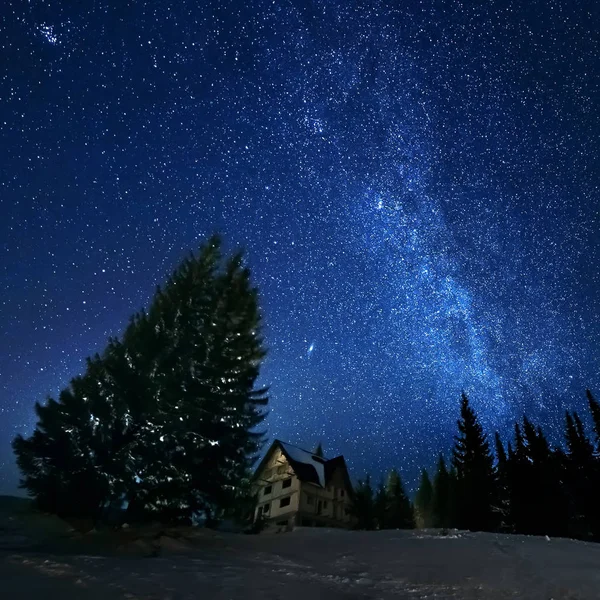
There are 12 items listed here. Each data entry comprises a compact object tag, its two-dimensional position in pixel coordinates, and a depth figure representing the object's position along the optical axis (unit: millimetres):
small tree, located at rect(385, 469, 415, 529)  43969
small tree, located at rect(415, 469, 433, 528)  60694
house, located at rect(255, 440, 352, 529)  44438
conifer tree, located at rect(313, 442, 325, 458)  70975
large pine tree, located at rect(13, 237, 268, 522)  13336
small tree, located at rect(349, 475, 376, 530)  37772
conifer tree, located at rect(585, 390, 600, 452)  48525
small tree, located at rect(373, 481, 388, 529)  40031
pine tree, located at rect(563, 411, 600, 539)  43000
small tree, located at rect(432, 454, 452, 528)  50600
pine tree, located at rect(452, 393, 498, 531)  40844
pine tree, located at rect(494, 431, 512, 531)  42688
